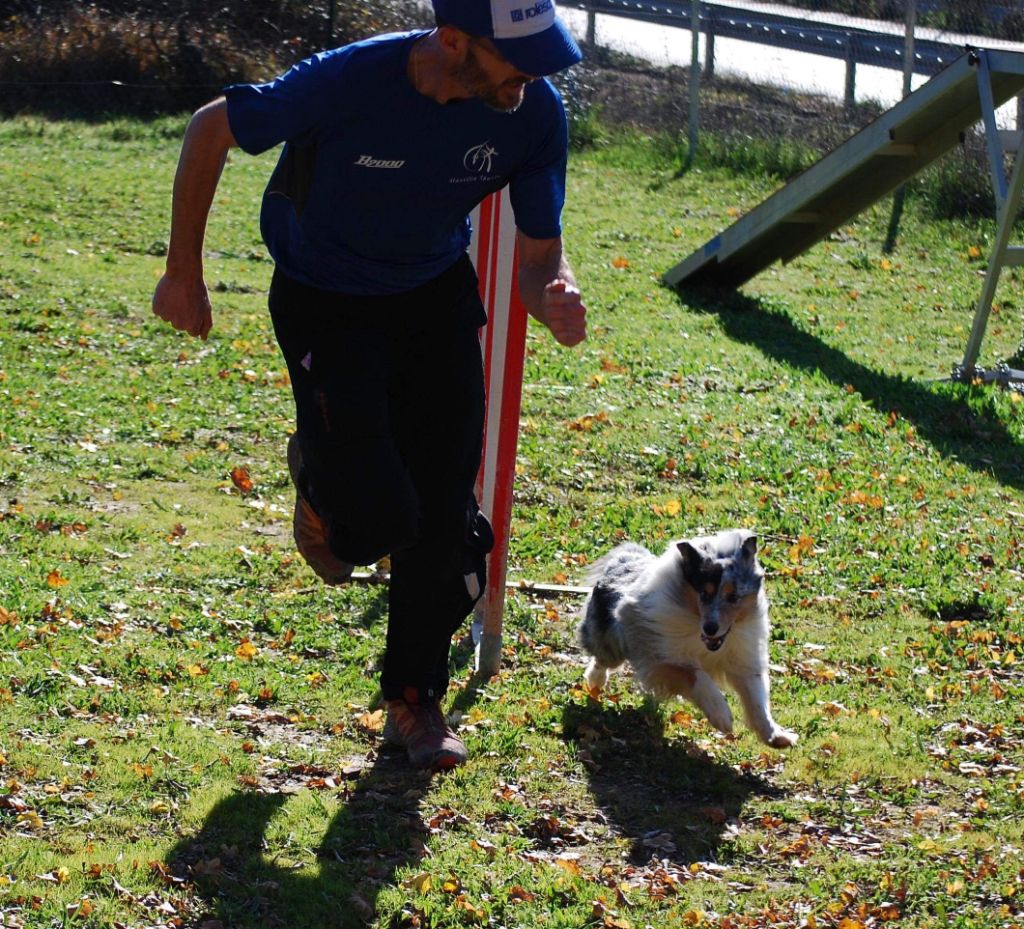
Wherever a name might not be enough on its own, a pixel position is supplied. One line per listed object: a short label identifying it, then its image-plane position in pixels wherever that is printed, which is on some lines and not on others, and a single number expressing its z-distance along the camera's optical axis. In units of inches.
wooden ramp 425.1
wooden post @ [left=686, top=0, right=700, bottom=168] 689.0
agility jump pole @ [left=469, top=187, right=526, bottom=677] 213.8
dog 205.9
